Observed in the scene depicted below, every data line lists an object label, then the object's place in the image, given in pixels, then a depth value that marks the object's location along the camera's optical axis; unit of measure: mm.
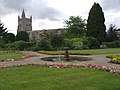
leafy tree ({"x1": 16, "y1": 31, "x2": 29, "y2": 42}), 22020
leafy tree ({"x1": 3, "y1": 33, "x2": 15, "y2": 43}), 21958
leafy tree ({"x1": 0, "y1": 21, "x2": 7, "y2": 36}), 26216
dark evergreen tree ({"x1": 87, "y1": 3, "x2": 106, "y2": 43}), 20146
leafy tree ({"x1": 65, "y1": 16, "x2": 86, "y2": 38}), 24100
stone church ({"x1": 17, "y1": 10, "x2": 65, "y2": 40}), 44018
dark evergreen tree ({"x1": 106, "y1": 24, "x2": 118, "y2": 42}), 22451
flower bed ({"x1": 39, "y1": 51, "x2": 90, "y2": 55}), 10561
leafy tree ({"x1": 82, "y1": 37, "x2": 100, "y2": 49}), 17429
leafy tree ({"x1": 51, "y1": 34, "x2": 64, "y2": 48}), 15656
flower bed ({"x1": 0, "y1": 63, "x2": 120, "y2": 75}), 5155
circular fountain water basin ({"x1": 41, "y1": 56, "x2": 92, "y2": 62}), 8252
